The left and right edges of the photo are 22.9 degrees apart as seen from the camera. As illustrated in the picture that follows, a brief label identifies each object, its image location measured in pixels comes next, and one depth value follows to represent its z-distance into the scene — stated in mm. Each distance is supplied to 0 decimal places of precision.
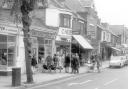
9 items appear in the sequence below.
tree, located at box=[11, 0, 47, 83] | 19031
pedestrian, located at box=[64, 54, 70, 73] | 29277
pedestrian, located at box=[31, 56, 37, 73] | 26062
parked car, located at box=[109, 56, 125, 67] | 41747
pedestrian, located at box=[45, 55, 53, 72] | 28172
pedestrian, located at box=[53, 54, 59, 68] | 28997
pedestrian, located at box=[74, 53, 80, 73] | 28711
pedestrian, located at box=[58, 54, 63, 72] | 33106
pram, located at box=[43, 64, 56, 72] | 28272
